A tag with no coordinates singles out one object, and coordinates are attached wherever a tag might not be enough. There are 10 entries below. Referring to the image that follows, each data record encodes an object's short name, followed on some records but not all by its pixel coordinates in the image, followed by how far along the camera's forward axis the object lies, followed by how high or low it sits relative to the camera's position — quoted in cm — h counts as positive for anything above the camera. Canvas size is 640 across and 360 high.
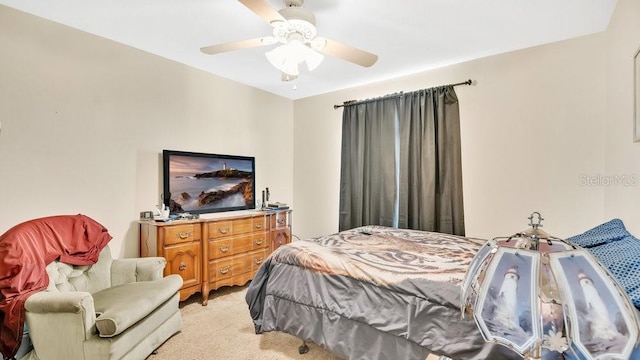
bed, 152 -73
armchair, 173 -83
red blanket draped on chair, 170 -50
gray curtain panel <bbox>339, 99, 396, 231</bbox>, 369 +20
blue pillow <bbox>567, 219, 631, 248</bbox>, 160 -32
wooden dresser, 278 -69
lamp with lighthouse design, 68 -31
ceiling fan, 189 +95
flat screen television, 314 -1
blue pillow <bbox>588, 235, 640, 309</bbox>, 100 -34
